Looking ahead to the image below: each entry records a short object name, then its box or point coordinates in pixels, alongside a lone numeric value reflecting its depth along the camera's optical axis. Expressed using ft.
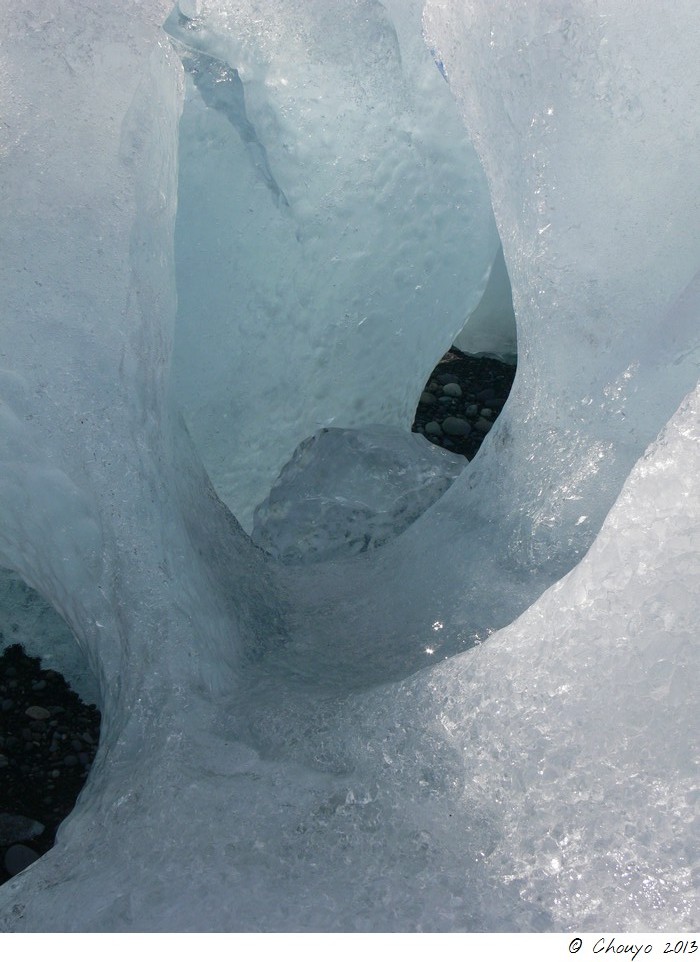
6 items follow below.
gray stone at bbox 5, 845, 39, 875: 5.55
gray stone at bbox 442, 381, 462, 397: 10.38
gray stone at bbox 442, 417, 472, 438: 9.82
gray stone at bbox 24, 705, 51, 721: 6.54
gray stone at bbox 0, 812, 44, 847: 5.71
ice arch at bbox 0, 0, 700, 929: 3.68
